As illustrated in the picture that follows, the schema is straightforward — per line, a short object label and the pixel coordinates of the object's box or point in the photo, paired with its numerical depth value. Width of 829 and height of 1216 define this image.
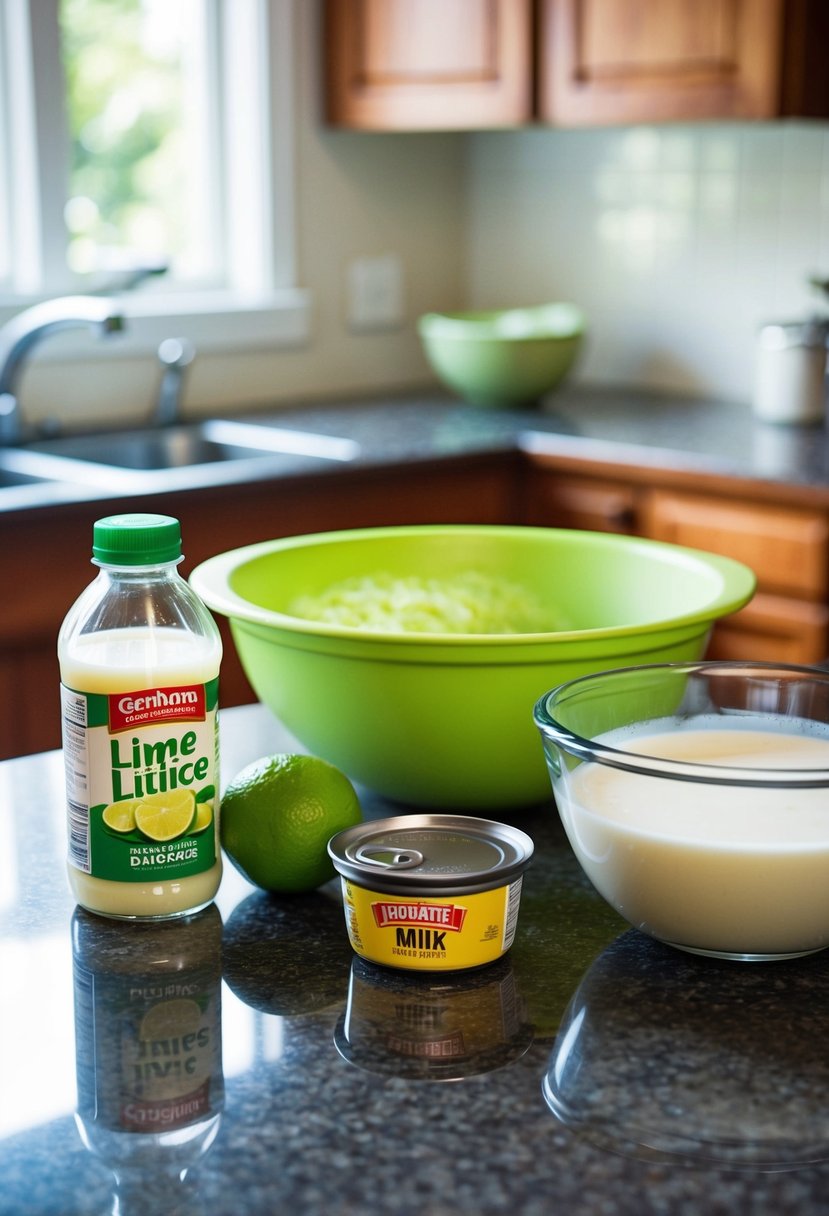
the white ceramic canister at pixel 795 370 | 2.78
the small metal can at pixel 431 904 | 0.78
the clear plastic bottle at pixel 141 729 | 0.82
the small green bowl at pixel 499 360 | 3.03
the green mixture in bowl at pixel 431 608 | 1.06
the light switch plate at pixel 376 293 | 3.40
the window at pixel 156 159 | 2.84
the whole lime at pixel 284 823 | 0.89
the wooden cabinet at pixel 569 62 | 2.51
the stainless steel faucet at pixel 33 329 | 2.49
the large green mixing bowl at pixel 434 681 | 0.99
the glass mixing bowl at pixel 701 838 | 0.76
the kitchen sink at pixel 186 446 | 2.79
